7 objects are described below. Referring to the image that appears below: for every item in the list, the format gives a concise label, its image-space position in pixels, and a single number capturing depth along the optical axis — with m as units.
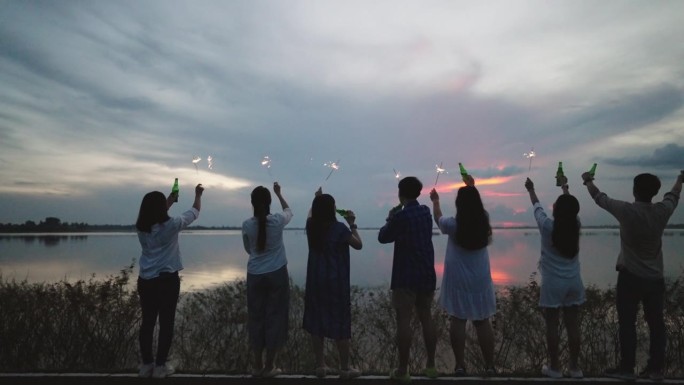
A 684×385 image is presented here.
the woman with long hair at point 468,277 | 4.65
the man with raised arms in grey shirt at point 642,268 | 4.55
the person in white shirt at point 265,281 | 4.83
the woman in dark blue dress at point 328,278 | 4.75
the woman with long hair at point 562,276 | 4.63
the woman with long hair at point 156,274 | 4.79
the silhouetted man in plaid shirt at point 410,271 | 4.63
